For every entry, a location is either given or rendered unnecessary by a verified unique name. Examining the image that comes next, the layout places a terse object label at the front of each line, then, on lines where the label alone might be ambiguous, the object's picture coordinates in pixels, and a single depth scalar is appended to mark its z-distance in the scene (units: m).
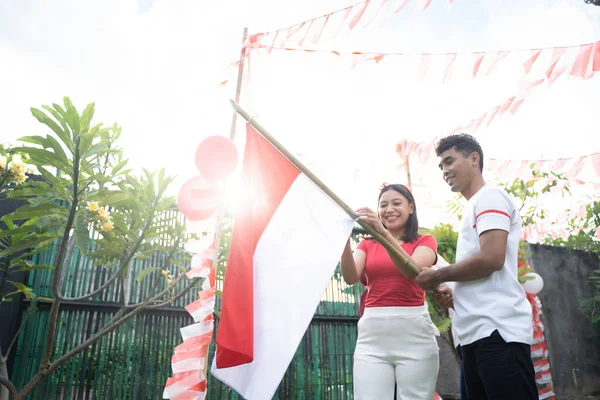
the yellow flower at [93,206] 2.53
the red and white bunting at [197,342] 2.39
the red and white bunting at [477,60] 3.70
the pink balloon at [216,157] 2.54
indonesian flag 1.61
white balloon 5.03
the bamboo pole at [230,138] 2.62
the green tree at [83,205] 2.36
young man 1.58
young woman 1.97
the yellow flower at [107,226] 2.57
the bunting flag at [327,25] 3.63
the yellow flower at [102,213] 2.56
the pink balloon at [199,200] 2.62
